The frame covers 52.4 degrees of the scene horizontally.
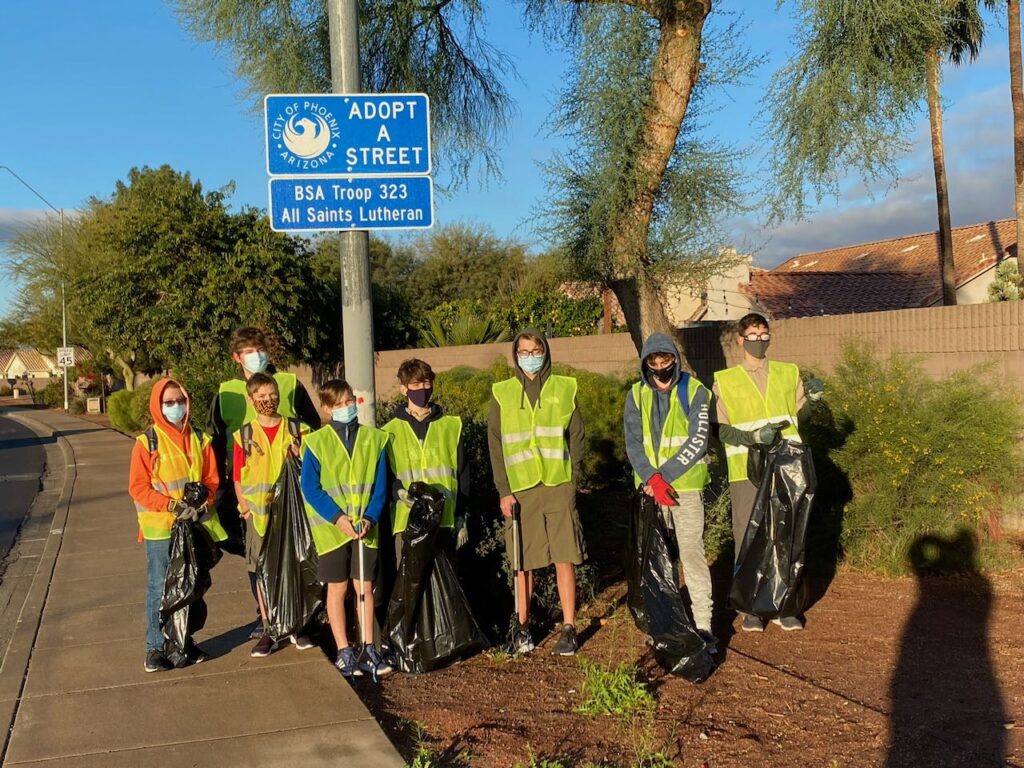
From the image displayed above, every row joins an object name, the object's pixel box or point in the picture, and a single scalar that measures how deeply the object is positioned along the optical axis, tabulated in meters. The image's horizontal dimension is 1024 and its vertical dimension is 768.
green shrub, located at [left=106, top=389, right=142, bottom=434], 27.69
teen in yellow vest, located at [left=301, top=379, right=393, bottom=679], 5.09
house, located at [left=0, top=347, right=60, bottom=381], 125.79
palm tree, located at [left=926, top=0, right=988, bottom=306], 7.21
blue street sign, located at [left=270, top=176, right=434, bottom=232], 5.57
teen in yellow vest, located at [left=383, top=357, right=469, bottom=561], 5.32
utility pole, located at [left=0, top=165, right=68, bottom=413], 38.09
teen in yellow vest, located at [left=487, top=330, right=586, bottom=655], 5.46
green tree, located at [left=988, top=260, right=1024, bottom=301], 18.58
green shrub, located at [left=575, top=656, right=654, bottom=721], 4.42
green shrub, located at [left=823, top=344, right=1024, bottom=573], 6.45
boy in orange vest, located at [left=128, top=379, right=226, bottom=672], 5.26
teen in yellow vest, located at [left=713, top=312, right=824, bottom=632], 5.59
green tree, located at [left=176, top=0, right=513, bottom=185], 8.64
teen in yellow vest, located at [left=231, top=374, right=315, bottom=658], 5.49
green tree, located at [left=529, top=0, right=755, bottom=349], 7.71
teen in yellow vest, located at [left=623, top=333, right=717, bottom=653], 5.29
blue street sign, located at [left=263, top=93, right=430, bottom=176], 5.55
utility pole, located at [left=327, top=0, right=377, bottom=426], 5.83
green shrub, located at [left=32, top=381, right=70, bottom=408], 58.97
